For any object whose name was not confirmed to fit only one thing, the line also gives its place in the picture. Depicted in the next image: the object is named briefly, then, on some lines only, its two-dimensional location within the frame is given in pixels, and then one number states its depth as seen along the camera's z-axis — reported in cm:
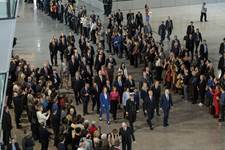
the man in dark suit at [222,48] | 2890
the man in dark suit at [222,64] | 2659
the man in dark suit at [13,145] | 1748
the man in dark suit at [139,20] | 3506
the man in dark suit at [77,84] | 2364
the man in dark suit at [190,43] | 3022
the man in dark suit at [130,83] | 2297
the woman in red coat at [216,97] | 2192
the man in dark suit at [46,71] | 2442
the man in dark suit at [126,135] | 1886
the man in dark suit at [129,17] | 3486
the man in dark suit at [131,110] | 2081
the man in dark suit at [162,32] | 3300
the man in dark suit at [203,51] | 2823
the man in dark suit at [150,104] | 2120
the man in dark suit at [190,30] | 3091
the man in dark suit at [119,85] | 2306
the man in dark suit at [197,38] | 3028
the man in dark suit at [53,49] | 2931
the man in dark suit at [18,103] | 2119
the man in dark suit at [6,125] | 1952
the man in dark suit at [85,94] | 2257
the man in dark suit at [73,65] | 2627
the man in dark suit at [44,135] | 1872
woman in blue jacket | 2156
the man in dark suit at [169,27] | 3326
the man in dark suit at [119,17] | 3606
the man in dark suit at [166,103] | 2133
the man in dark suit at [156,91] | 2236
